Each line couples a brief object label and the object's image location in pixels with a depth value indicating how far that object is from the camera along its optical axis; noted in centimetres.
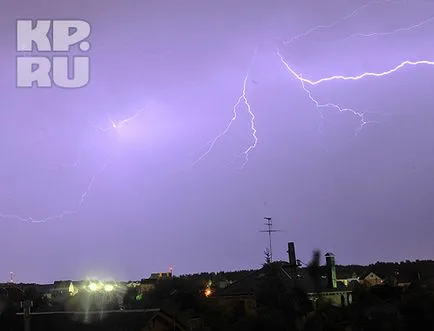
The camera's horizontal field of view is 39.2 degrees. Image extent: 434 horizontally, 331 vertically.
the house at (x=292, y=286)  3747
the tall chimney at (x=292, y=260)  4198
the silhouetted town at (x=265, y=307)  2533
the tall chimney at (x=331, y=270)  4514
